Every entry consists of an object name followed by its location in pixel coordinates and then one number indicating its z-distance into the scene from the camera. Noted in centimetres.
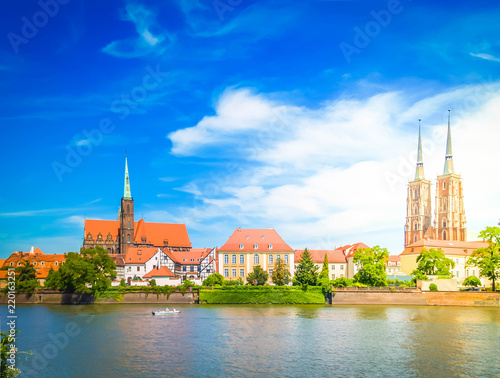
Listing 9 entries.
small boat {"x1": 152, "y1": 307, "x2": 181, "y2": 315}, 5635
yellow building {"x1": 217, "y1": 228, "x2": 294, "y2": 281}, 9012
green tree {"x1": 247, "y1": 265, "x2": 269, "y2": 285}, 8106
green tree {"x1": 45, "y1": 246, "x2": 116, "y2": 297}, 7069
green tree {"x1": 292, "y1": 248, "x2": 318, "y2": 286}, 7325
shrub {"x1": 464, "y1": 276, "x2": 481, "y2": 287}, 7948
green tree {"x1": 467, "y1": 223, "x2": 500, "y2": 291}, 7275
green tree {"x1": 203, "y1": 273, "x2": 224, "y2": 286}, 7725
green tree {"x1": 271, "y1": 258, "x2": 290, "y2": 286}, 8131
